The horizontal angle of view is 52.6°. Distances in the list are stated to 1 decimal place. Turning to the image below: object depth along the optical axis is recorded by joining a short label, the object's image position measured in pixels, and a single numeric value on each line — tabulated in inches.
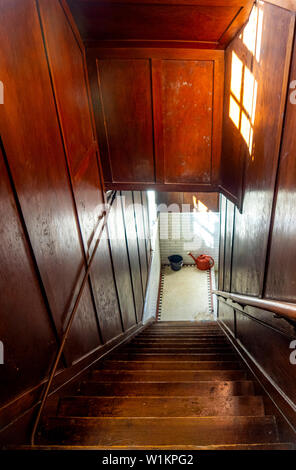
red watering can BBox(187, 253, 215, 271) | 406.6
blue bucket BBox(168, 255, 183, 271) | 410.9
